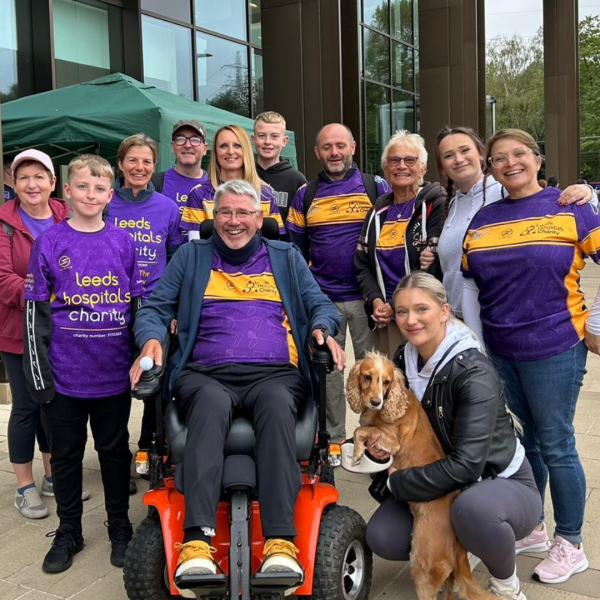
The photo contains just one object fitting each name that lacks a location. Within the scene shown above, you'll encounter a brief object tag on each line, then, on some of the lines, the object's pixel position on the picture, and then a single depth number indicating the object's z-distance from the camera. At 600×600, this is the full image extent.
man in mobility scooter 2.65
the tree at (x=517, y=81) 53.19
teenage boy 4.60
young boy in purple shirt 3.34
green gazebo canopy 6.57
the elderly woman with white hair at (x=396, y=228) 3.91
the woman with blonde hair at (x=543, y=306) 3.05
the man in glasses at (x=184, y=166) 4.58
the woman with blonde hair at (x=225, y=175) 4.16
